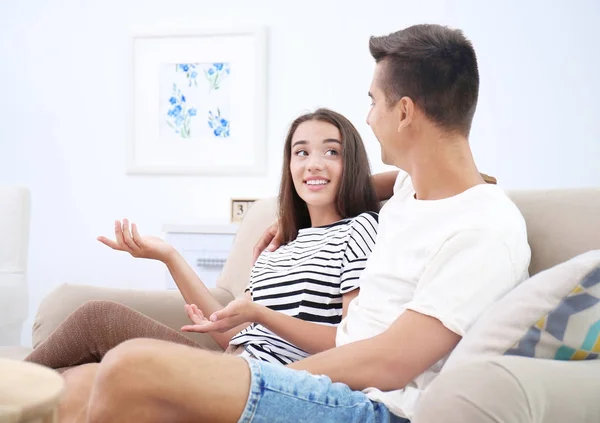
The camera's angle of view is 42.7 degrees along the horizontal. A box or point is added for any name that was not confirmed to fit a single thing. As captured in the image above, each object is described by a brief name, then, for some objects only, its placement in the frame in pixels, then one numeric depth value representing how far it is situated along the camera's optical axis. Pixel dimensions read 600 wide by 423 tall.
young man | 1.14
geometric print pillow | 1.17
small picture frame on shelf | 3.46
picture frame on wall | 3.79
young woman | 1.79
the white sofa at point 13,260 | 2.93
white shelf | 3.17
